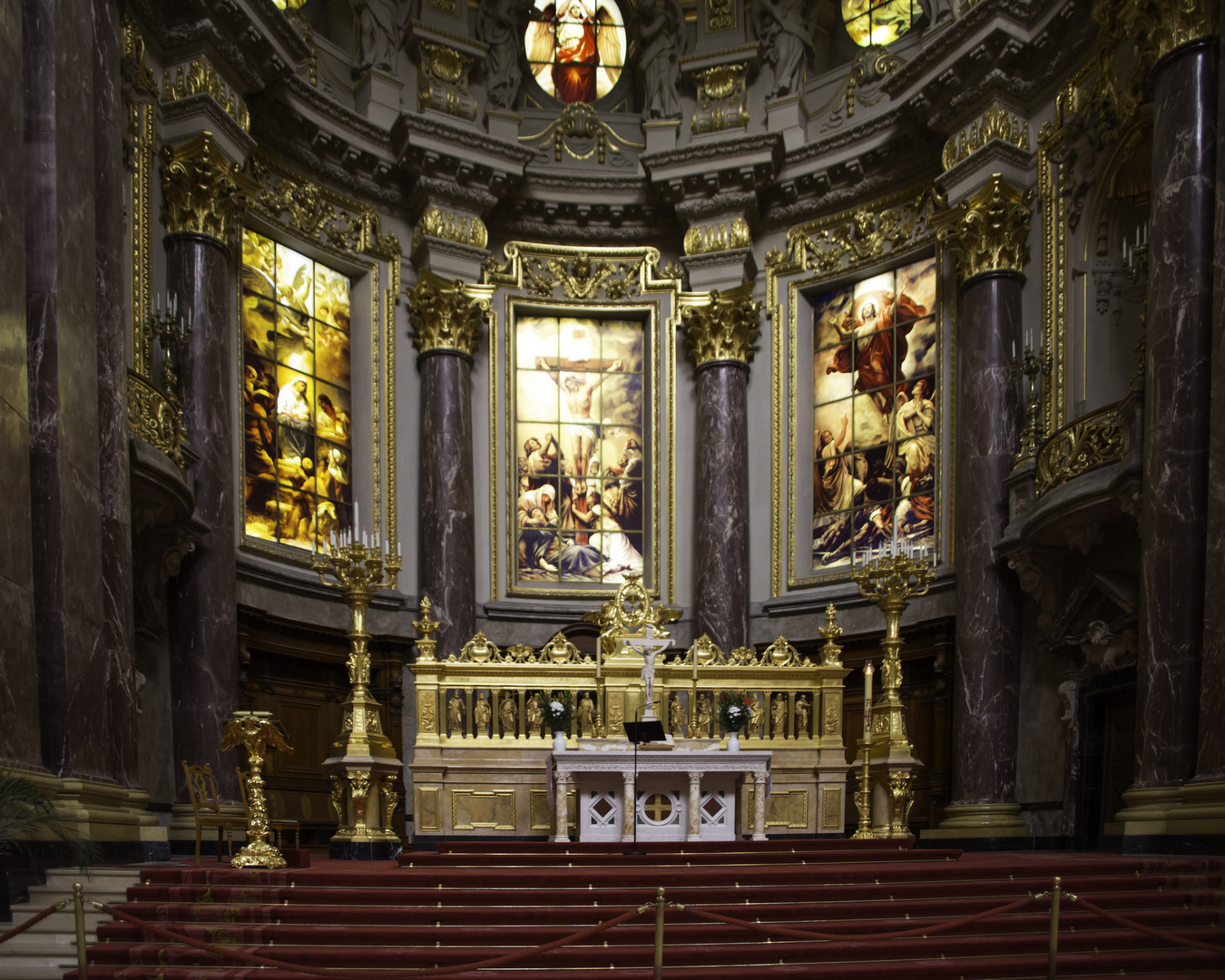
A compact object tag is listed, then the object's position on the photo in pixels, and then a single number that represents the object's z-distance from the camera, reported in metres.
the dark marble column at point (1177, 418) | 11.58
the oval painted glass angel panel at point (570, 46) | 22.58
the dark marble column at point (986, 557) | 15.75
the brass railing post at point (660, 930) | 7.00
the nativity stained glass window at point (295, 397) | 18.09
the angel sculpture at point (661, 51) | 21.91
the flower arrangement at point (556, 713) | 12.91
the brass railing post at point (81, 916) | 6.83
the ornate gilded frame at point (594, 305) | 20.80
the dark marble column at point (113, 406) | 11.55
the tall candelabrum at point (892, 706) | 12.88
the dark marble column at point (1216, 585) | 10.81
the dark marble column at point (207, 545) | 14.96
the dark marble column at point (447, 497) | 19.05
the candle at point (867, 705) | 12.93
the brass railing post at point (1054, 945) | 7.53
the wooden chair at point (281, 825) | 13.27
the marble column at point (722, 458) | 19.55
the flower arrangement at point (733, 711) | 13.01
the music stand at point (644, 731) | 10.85
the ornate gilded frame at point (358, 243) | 18.77
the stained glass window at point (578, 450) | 20.91
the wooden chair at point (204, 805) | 11.43
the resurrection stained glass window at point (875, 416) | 18.89
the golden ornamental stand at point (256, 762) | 10.02
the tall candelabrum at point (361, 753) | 12.52
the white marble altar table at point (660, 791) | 11.82
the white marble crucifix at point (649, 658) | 12.63
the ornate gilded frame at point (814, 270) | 19.36
